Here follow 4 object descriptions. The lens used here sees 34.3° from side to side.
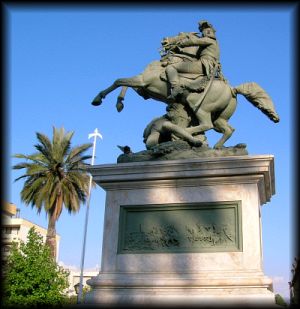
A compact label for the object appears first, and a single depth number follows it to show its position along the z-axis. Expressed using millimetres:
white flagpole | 32094
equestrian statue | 9006
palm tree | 30344
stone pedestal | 7234
